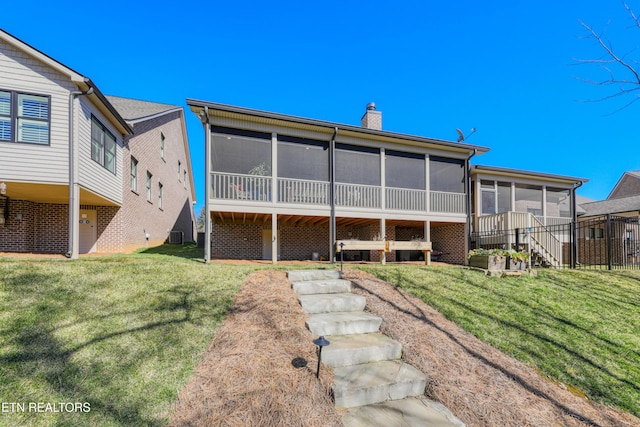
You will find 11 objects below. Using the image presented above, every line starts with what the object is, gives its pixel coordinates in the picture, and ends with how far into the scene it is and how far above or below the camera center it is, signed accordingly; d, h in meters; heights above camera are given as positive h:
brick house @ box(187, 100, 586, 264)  9.33 +1.53
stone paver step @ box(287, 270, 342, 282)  6.12 -1.08
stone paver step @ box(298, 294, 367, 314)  4.71 -1.33
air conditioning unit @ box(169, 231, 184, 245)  17.79 -0.76
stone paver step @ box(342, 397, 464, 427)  2.74 -1.94
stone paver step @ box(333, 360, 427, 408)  2.99 -1.77
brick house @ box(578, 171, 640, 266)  13.55 -0.08
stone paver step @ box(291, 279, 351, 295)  5.44 -1.21
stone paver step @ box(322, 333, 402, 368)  3.47 -1.60
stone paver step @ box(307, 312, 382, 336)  4.05 -1.46
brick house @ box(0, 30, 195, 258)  8.09 +2.23
